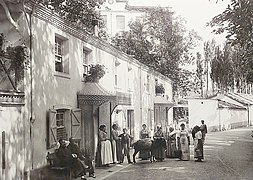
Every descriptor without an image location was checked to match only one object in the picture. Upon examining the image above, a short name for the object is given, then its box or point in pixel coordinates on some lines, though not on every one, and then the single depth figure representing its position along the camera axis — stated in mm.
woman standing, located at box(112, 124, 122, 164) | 13898
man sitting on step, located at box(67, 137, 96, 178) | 10500
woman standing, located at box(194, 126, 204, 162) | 14977
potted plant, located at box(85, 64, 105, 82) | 13938
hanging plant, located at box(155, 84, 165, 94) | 26391
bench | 10109
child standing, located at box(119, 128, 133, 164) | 14589
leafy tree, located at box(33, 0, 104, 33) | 17766
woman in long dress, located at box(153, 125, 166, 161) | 14984
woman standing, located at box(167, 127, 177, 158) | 15906
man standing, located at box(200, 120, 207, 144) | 15469
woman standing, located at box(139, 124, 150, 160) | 14934
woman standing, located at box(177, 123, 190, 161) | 15375
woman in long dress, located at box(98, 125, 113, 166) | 13078
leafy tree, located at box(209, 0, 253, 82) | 9903
